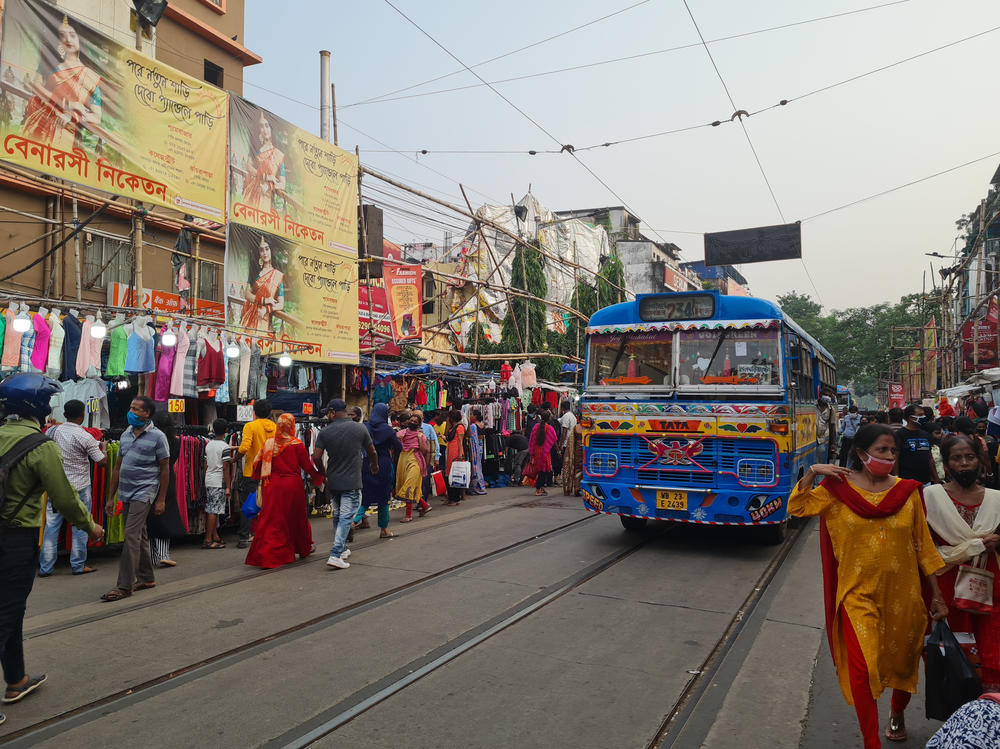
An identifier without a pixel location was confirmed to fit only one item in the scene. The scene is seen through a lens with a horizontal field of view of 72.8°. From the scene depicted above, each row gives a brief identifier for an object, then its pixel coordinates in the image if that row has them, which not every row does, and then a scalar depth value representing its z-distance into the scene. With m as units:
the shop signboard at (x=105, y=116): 8.65
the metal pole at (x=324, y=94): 13.60
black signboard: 20.28
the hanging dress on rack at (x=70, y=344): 8.52
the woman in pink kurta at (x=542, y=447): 15.27
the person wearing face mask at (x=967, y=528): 3.46
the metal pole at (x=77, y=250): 9.69
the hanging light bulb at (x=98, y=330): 8.59
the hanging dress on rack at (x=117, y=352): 8.96
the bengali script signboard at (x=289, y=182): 11.91
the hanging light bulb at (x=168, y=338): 9.52
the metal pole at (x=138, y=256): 9.66
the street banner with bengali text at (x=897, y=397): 40.78
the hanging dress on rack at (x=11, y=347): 7.85
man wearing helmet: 4.02
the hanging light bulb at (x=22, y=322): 7.88
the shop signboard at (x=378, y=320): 15.56
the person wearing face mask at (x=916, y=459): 7.74
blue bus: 8.09
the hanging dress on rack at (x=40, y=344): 8.14
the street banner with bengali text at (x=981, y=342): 25.36
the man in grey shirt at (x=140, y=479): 6.73
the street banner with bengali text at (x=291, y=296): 11.74
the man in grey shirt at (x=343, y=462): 7.94
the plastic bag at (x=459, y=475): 13.40
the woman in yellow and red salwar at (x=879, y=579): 3.50
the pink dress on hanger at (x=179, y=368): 9.66
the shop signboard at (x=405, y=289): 17.58
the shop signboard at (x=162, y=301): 13.81
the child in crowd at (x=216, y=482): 9.08
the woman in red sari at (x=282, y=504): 7.82
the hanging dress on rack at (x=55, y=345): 8.30
